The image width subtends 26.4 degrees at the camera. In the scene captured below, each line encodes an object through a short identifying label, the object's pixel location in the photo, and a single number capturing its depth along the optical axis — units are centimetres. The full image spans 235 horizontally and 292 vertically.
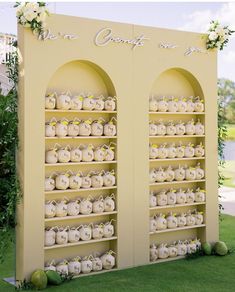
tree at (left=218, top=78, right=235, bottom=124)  2273
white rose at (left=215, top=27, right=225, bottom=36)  590
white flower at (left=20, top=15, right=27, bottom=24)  457
